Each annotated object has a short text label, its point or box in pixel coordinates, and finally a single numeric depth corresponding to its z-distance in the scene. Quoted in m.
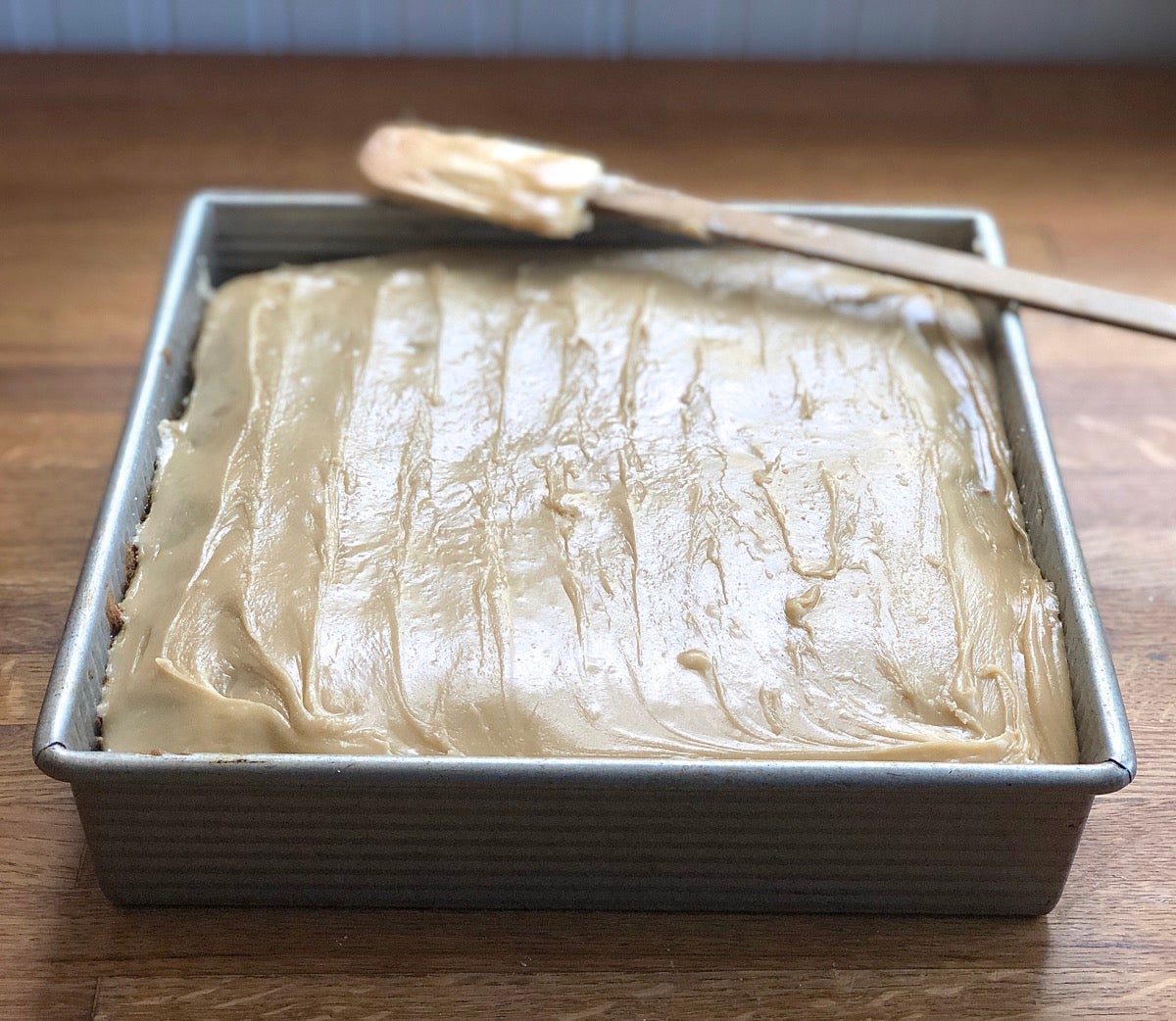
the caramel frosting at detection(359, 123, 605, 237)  0.44
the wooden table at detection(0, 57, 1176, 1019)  0.31
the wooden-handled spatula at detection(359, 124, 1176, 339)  0.41
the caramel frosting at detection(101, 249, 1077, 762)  0.31
